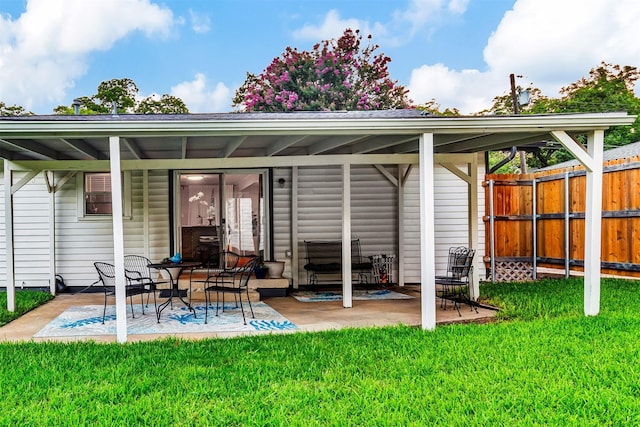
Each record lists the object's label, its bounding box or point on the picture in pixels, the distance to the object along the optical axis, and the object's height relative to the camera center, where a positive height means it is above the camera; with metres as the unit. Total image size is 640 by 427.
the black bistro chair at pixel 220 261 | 9.89 -0.90
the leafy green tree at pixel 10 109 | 23.62 +4.31
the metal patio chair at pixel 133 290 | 6.64 -0.94
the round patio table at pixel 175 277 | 7.57 -1.06
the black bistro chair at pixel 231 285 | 6.75 -1.06
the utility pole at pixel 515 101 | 20.78 +4.10
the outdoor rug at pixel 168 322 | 6.25 -1.31
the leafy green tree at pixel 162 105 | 24.16 +4.56
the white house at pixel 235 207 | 8.30 +0.06
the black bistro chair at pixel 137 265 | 9.79 -0.92
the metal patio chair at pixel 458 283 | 7.09 -0.92
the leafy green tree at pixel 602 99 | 22.17 +4.50
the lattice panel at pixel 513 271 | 10.74 -1.19
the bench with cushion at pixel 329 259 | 10.10 -0.88
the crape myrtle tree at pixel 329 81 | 20.22 +4.84
